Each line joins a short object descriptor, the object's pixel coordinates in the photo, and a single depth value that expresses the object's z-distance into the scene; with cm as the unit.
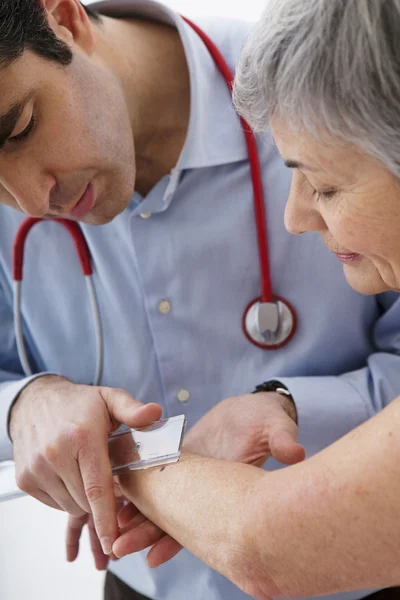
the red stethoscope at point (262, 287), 118
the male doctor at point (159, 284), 111
